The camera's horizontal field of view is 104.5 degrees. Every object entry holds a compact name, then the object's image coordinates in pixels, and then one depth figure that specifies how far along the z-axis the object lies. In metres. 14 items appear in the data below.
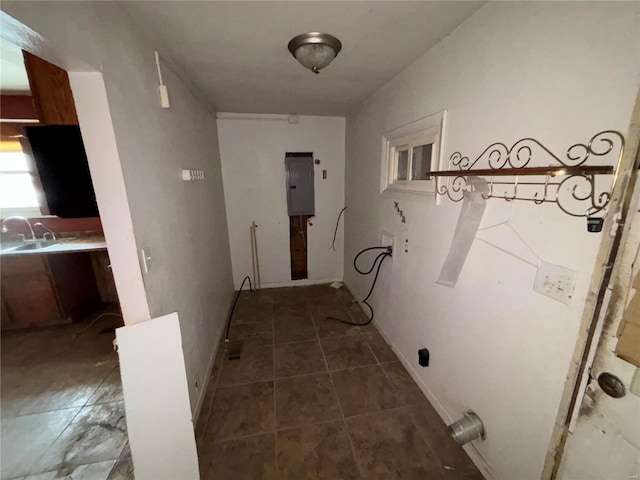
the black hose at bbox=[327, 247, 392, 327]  2.33
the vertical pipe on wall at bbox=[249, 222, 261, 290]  3.46
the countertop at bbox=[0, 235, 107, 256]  2.27
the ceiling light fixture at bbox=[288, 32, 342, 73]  1.34
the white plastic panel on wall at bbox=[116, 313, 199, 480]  1.14
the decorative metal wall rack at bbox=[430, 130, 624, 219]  0.75
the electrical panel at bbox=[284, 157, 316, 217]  3.29
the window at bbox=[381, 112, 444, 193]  1.61
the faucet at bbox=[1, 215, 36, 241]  2.66
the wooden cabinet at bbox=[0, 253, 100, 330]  2.43
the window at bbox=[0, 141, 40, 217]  2.70
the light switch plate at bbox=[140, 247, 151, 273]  1.13
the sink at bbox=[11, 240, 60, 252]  2.49
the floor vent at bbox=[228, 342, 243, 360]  2.25
